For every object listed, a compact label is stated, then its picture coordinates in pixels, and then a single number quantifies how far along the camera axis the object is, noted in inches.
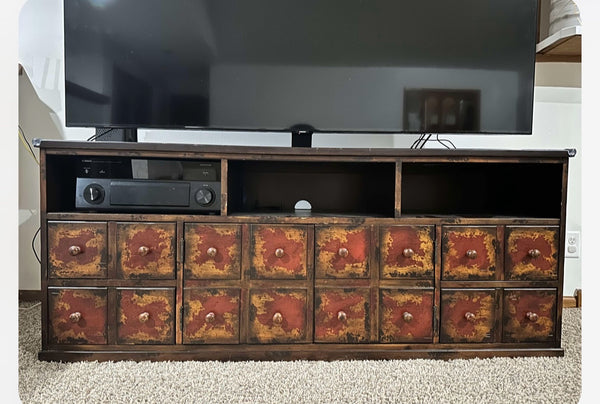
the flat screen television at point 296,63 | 48.7
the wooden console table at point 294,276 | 43.8
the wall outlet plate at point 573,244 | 64.8
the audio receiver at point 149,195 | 45.1
